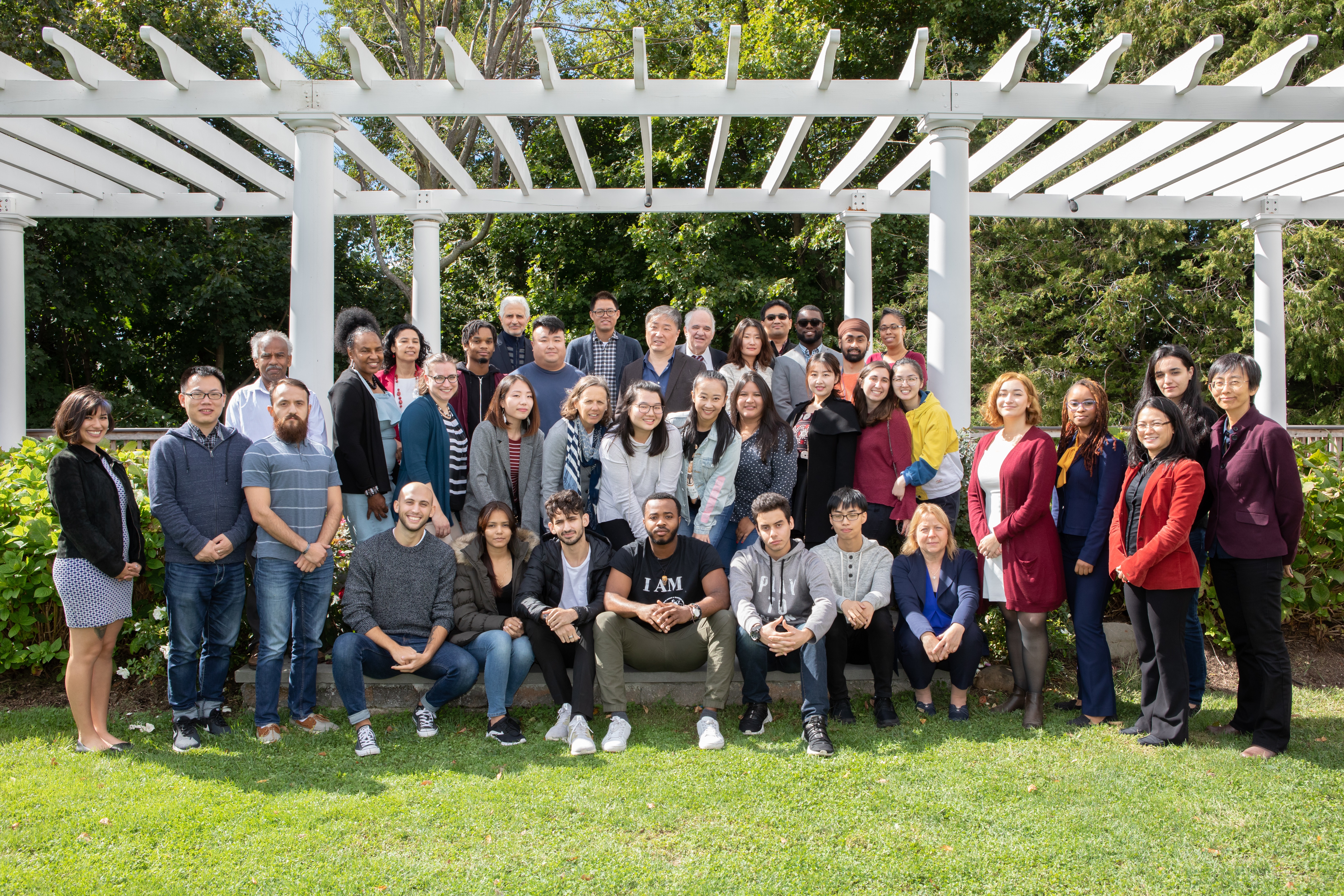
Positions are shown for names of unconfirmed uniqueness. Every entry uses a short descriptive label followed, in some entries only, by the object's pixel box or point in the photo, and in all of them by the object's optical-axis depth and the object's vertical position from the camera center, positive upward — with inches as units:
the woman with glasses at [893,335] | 239.5 +29.9
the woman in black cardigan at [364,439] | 188.5 +2.7
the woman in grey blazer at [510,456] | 194.1 -0.8
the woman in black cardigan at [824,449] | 194.5 +0.3
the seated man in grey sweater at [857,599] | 179.9 -29.3
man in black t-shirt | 177.0 -31.3
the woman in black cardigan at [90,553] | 160.6 -17.5
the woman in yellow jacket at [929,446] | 194.4 +0.8
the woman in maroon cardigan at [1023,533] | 175.5 -16.1
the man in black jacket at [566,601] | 176.4 -29.7
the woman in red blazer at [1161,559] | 161.8 -19.4
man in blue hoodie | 167.9 -15.5
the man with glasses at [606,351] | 249.3 +27.4
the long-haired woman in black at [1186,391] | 170.7 +11.0
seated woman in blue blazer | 180.1 -31.0
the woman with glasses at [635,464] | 190.5 -2.5
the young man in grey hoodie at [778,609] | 173.0 -30.6
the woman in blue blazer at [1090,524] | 174.9 -14.2
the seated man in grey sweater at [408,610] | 176.1 -30.6
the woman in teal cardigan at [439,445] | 192.9 +1.6
